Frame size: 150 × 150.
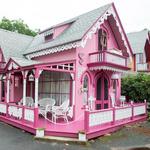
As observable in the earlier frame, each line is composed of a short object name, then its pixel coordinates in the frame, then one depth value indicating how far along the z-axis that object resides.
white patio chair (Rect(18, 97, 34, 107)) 9.34
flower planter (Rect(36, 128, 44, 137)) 6.61
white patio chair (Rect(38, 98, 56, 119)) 8.30
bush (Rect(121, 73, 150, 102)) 11.83
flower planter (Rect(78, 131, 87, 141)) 6.32
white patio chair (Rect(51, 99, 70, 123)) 8.07
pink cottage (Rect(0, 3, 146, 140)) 7.31
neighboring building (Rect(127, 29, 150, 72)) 19.76
